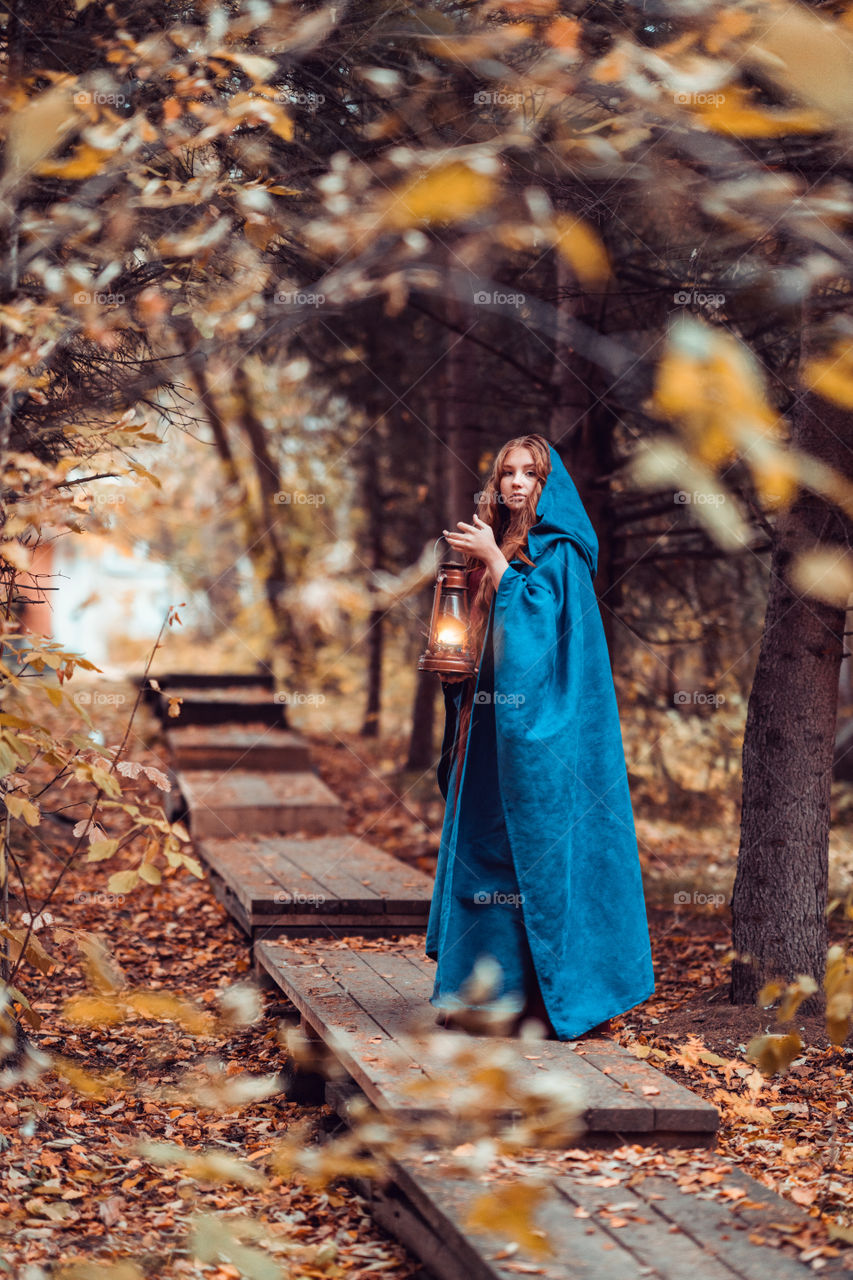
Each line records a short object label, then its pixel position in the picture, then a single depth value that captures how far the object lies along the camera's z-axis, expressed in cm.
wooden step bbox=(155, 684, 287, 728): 1030
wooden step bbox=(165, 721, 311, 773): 905
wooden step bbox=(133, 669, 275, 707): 1131
